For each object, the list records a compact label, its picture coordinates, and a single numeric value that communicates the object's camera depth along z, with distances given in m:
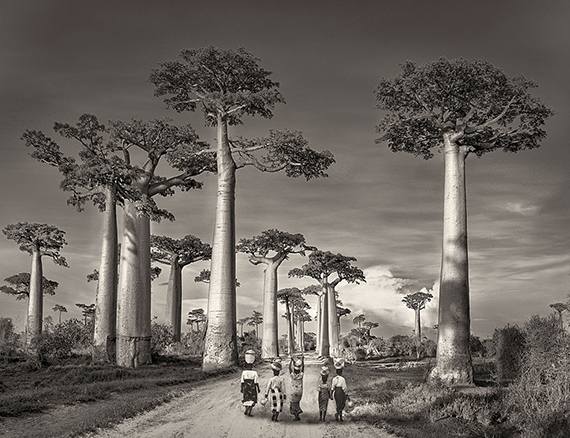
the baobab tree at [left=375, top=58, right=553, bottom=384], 17.83
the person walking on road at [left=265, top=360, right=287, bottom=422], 11.24
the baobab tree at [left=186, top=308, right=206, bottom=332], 66.69
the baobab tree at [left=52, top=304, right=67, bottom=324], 68.94
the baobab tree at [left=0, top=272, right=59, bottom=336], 43.12
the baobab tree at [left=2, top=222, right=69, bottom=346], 34.59
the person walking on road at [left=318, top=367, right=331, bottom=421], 11.36
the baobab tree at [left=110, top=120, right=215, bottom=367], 22.78
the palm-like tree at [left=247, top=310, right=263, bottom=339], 72.25
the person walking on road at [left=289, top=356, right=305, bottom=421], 11.38
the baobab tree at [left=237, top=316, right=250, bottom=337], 74.43
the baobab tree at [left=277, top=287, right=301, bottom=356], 50.22
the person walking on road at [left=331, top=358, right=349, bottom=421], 11.34
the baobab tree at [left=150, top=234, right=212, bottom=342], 37.28
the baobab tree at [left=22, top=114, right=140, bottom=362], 22.79
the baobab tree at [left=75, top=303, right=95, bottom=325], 60.06
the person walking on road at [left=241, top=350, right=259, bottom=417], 11.41
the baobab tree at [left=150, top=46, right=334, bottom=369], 21.97
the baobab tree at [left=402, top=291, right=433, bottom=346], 55.47
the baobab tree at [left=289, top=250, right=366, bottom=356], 40.12
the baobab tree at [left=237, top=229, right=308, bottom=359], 35.19
